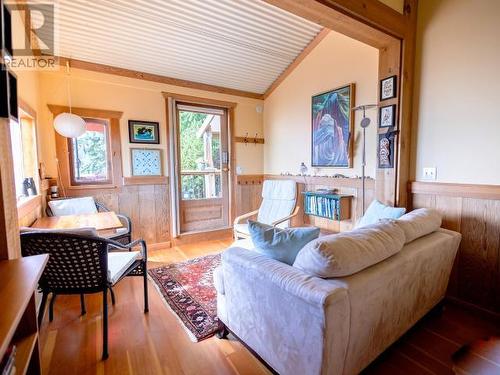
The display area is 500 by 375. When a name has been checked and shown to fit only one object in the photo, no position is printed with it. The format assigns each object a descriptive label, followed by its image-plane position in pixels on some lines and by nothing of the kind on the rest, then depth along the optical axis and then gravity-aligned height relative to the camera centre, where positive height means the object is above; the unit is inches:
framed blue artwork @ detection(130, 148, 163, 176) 135.9 +3.6
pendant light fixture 106.1 +18.0
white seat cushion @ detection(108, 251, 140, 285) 69.8 -27.0
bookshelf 118.4 -18.0
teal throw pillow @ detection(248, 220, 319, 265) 55.7 -15.6
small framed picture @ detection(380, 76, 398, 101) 92.8 +27.8
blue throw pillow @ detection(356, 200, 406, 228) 85.5 -15.7
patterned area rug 76.0 -44.5
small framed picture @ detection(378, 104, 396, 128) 94.1 +17.8
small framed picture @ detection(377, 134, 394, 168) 95.8 +5.5
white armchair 130.7 -20.1
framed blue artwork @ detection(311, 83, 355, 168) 118.5 +18.3
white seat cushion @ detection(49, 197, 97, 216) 107.0 -15.3
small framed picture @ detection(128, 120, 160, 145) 134.2 +19.3
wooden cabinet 29.5 -16.0
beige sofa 41.9 -25.7
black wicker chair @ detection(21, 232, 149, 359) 60.2 -22.3
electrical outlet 90.9 -2.8
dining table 81.8 -17.3
